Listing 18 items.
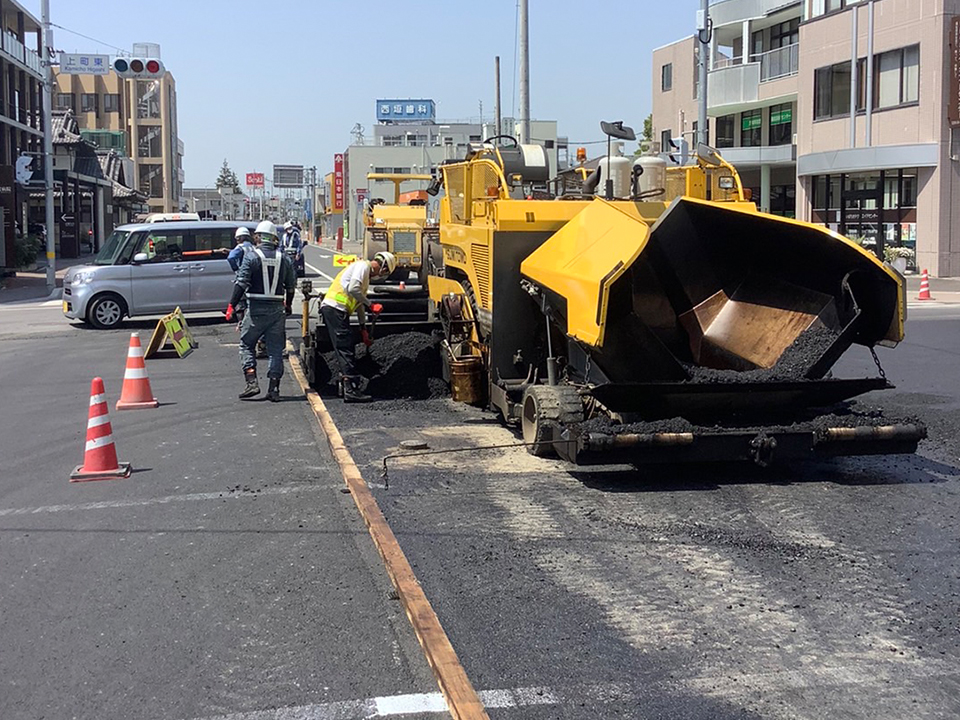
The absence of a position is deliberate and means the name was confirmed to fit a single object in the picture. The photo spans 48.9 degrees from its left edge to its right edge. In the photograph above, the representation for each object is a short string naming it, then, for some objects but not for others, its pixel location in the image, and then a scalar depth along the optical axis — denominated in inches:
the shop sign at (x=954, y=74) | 1163.3
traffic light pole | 1144.2
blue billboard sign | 4114.2
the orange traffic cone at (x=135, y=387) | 423.8
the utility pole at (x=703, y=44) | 919.7
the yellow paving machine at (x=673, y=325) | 281.6
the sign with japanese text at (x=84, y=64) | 1224.2
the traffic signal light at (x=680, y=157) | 410.3
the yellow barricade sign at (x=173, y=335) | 575.5
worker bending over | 417.1
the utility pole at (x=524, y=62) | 881.5
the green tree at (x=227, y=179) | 6214.6
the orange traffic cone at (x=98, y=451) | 307.1
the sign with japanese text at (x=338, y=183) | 3635.8
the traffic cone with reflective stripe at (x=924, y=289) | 944.9
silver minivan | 736.3
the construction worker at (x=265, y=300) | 427.8
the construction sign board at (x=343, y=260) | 454.7
